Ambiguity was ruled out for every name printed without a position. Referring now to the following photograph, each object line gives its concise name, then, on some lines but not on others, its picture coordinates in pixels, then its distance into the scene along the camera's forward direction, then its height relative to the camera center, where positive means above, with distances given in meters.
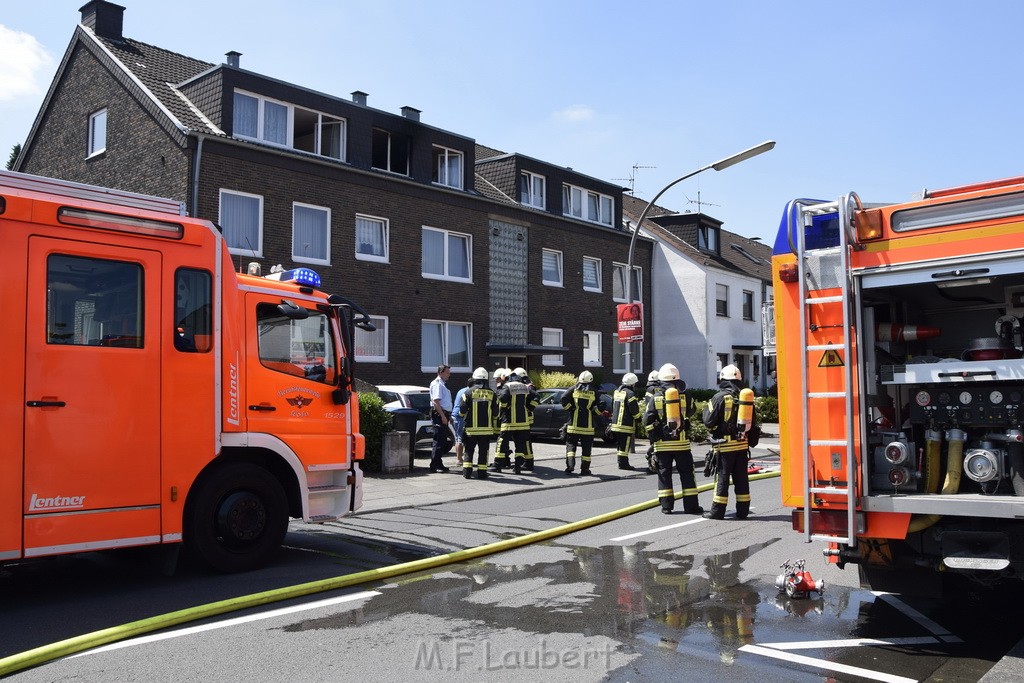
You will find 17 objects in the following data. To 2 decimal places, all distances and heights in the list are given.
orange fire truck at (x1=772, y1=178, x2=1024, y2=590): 4.88 -0.08
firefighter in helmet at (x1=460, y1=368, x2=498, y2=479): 14.21 -0.56
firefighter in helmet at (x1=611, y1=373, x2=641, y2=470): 15.59 -0.55
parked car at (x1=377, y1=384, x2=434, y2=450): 16.83 -0.28
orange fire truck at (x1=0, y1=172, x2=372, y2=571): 6.04 +0.02
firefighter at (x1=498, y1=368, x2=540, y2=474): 14.77 -0.41
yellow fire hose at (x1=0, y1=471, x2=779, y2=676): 4.92 -1.50
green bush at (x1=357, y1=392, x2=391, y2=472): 14.30 -0.69
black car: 19.64 -0.72
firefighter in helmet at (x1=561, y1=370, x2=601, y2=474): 15.11 -0.53
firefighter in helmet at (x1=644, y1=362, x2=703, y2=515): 10.06 -0.65
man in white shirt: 14.56 -0.50
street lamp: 17.08 +4.52
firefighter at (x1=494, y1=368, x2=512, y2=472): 15.09 -0.87
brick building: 19.91 +5.14
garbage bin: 16.11 -0.58
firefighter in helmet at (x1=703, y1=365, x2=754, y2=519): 9.82 -0.71
